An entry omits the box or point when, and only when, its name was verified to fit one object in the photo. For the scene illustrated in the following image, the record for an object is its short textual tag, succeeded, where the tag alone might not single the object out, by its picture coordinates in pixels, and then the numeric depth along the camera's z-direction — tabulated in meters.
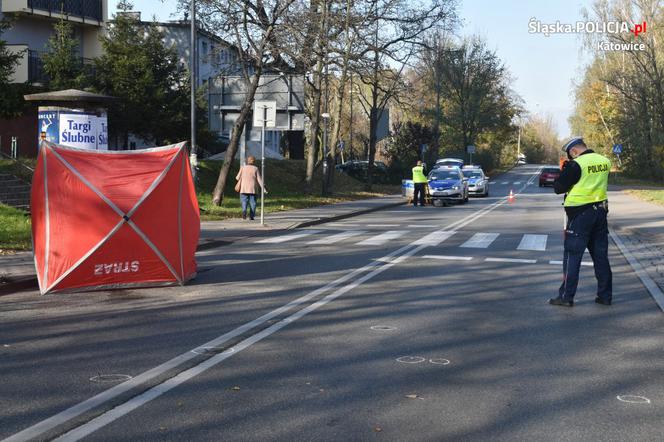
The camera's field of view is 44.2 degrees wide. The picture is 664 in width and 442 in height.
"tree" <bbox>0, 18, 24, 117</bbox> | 24.80
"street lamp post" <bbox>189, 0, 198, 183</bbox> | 23.20
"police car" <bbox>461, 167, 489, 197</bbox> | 42.62
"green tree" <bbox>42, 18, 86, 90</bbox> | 32.44
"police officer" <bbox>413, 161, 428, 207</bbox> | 32.56
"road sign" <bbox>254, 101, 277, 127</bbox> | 21.25
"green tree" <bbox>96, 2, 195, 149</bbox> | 33.84
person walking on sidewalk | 21.89
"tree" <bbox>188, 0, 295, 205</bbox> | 25.66
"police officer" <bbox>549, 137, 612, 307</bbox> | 9.41
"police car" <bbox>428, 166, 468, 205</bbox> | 33.72
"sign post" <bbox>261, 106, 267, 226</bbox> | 21.14
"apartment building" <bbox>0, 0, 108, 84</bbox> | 35.78
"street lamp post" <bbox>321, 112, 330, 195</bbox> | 36.72
